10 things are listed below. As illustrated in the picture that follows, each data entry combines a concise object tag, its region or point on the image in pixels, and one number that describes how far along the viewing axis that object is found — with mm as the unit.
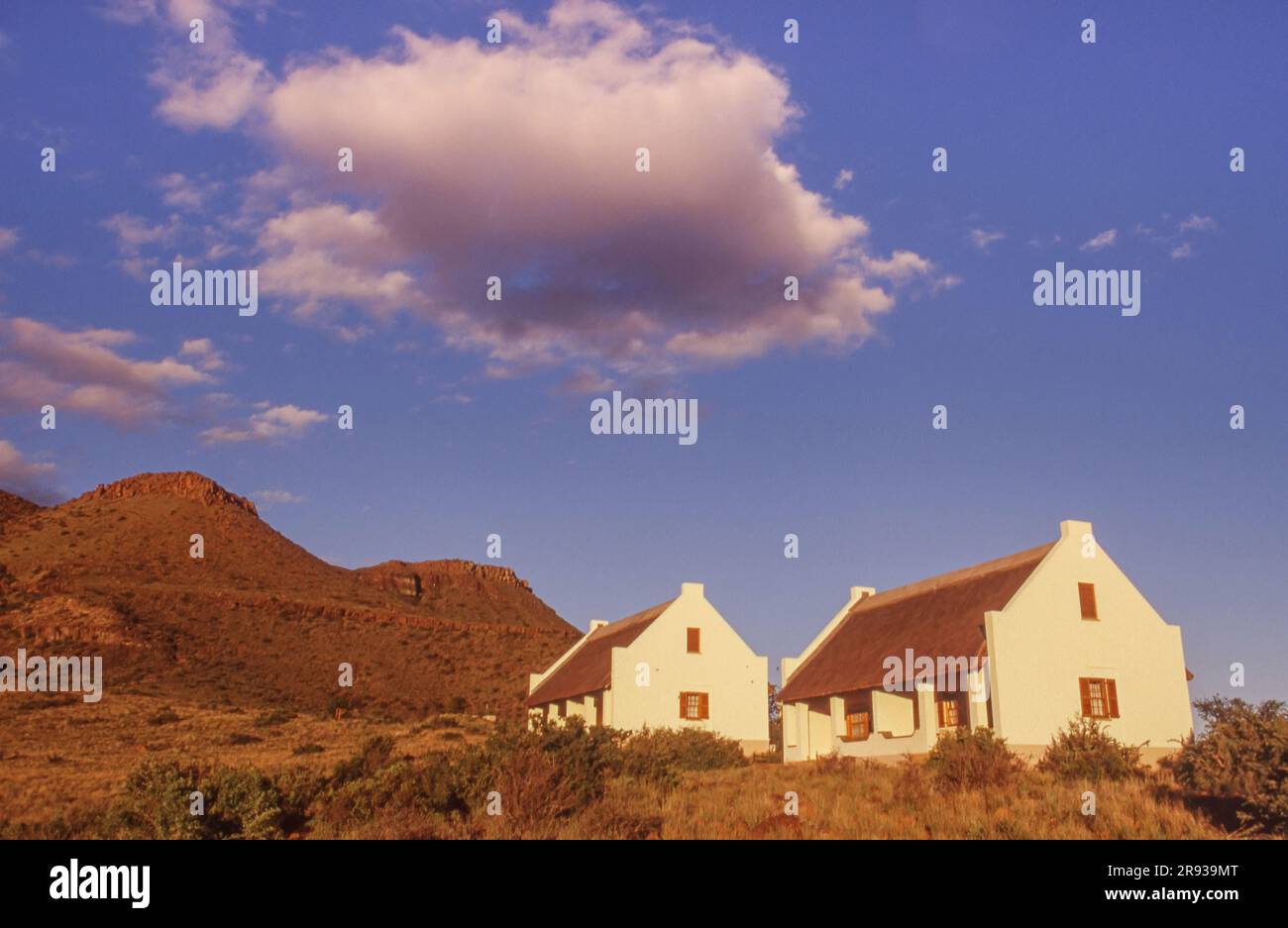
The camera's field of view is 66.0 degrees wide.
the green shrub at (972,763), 18094
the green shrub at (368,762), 21609
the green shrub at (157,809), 16094
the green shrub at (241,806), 16688
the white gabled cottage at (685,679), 37688
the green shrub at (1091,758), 20266
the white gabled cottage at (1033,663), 27547
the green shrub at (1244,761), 14875
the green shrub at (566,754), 17250
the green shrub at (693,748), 30862
